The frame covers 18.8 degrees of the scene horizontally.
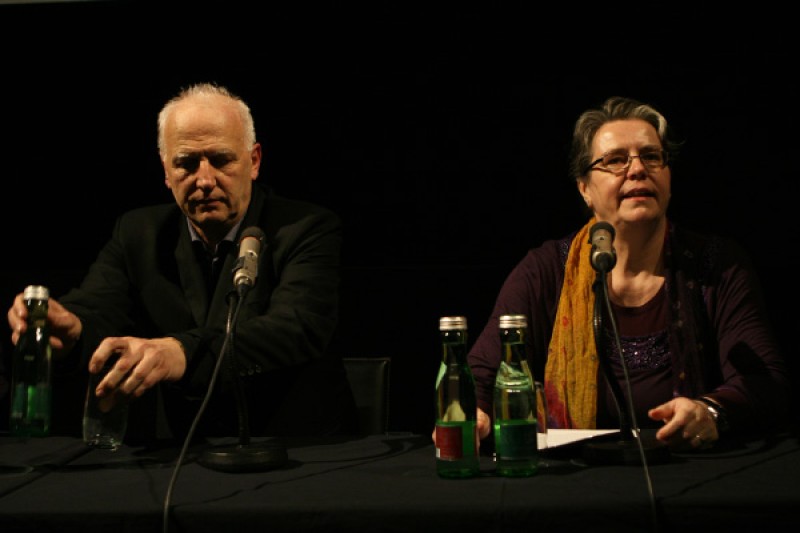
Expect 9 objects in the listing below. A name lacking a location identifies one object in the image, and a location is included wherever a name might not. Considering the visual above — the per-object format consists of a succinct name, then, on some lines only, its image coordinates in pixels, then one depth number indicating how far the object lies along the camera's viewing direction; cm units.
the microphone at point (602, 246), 343
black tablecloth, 319
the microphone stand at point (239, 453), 346
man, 405
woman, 402
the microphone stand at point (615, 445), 343
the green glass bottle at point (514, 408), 337
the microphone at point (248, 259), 345
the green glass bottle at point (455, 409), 337
